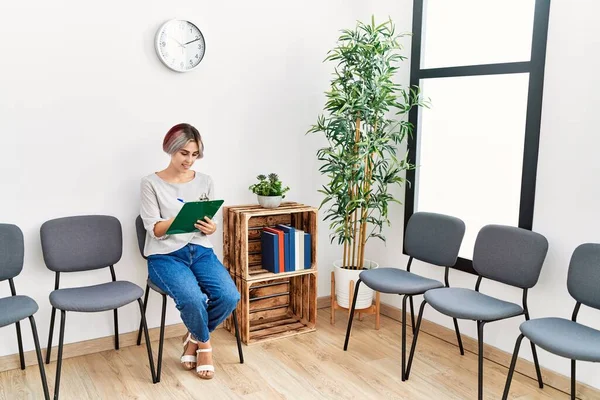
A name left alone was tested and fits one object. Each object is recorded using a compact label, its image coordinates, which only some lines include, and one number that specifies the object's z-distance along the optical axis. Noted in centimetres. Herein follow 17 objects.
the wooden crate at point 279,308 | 339
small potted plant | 335
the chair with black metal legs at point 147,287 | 284
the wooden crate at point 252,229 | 324
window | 289
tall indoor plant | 329
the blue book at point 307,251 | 346
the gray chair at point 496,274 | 257
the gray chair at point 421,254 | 298
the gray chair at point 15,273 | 244
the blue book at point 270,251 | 335
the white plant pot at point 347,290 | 354
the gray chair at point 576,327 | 217
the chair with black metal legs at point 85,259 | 258
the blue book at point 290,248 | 338
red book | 336
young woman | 280
